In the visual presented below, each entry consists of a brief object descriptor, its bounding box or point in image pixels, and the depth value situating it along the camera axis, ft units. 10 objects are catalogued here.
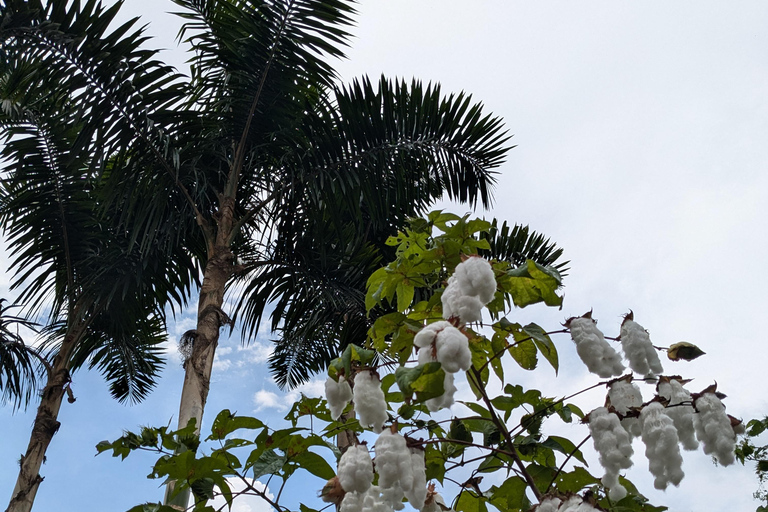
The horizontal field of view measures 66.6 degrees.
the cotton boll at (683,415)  3.03
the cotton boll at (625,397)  3.18
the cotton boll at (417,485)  2.89
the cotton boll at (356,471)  2.80
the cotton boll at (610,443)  2.92
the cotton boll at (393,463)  2.72
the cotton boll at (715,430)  2.89
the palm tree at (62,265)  14.76
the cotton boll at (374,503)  3.00
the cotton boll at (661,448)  2.82
